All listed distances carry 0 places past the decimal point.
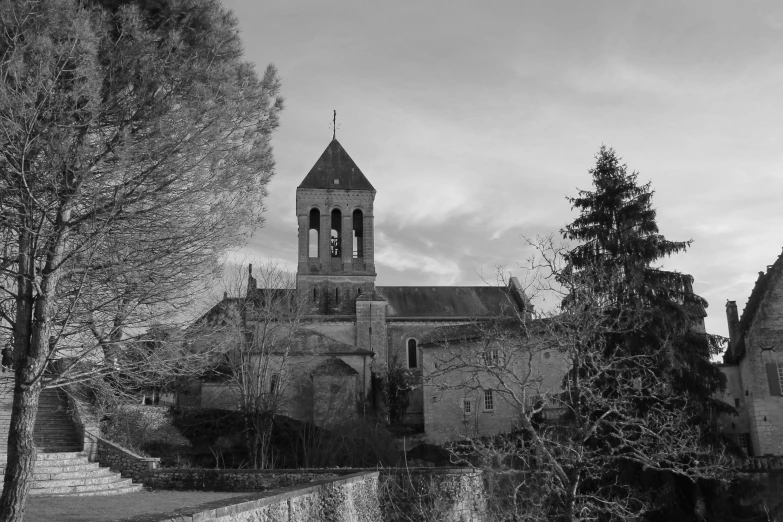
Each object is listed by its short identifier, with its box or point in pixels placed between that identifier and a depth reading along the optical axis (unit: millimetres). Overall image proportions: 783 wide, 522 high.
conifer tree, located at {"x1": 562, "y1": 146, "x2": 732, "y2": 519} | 17453
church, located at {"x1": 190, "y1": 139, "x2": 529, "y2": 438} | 41875
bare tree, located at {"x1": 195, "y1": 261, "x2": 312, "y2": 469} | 24984
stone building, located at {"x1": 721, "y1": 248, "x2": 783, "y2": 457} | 24562
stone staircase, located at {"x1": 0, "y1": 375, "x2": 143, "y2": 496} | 13969
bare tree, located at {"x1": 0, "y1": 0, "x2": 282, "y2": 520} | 8555
